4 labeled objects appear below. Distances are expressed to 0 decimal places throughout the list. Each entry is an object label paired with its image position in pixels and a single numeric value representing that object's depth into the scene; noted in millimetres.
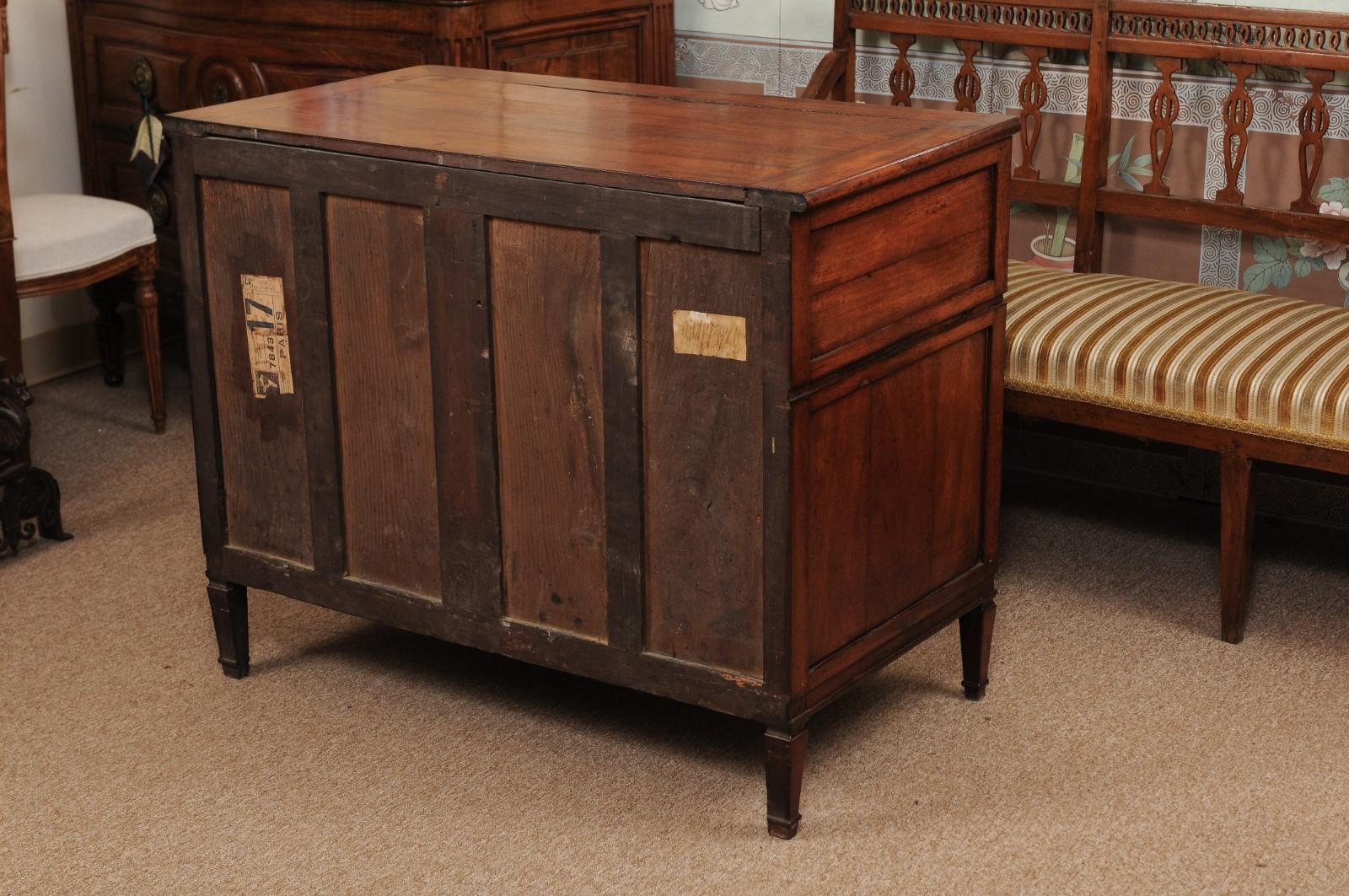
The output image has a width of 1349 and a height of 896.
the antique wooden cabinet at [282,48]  3502
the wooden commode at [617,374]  2156
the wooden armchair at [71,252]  3574
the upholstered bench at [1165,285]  2736
